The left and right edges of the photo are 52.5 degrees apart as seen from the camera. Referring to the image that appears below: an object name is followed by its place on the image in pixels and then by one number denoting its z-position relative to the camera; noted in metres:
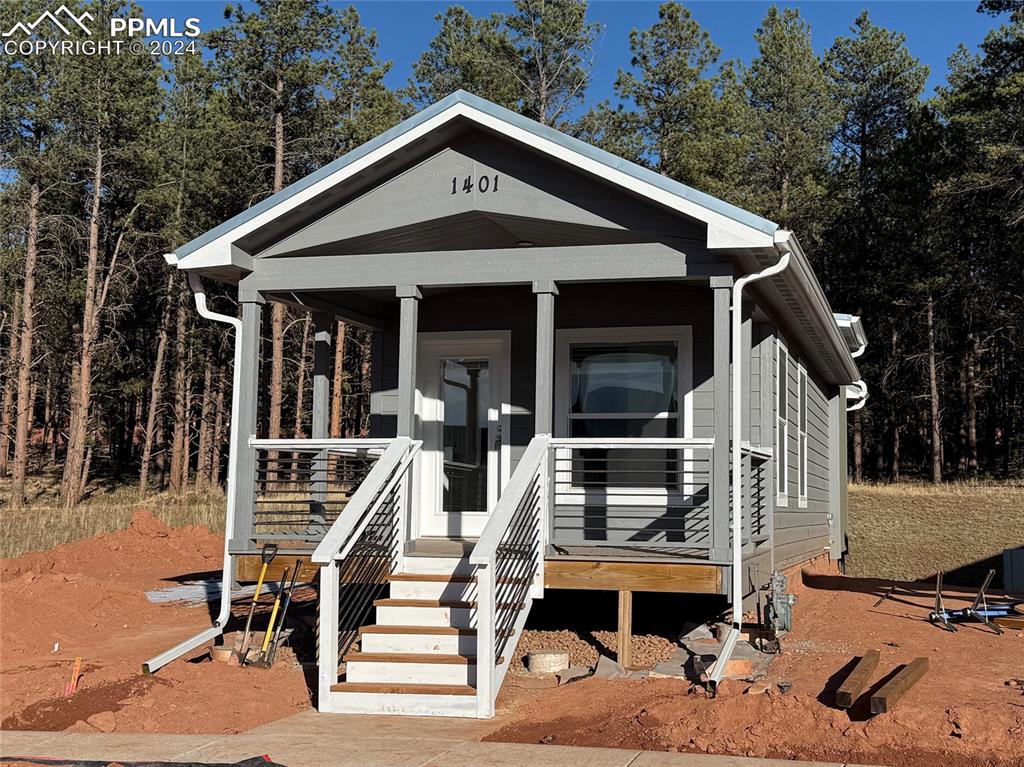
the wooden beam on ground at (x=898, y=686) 5.92
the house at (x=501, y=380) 7.62
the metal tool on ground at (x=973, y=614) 10.02
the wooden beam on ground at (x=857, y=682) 6.31
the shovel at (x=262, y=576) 8.52
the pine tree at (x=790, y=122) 33.22
